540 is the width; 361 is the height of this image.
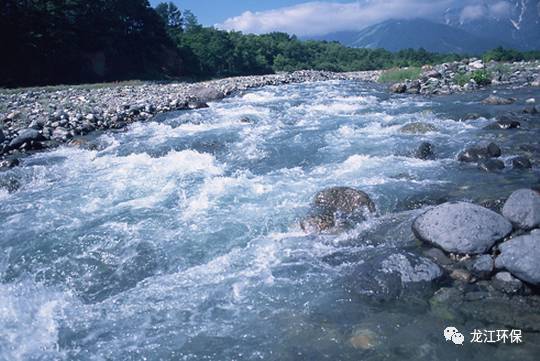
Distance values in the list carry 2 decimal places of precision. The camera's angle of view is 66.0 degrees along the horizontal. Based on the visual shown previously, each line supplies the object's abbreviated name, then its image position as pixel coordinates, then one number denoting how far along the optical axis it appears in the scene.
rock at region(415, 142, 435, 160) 11.14
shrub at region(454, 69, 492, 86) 24.47
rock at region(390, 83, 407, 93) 25.33
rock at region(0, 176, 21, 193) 10.30
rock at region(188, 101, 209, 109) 21.52
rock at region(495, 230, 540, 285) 5.19
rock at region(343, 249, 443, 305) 5.43
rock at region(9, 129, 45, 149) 13.55
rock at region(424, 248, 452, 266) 6.01
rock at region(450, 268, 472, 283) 5.55
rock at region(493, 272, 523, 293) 5.25
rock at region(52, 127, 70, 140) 14.75
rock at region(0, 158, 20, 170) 11.77
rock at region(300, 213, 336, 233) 7.34
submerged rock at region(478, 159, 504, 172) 9.63
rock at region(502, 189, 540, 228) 6.34
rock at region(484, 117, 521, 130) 13.41
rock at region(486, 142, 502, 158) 10.52
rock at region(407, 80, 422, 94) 24.62
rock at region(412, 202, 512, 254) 6.05
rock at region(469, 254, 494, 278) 5.55
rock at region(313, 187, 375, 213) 7.86
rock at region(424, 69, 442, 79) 27.78
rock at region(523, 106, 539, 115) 15.17
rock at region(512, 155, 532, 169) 9.60
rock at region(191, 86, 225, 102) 24.38
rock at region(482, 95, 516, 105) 17.88
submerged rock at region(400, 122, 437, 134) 13.92
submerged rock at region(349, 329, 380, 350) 4.66
